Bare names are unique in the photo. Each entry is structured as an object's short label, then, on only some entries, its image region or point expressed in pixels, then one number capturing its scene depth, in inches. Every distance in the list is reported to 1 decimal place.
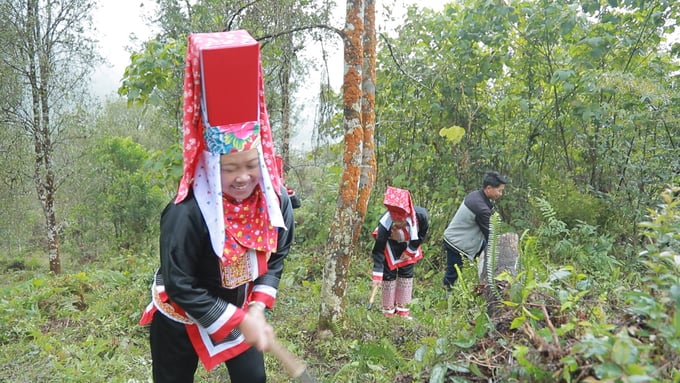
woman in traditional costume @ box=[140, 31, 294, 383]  74.0
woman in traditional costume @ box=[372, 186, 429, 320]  185.2
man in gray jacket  205.5
